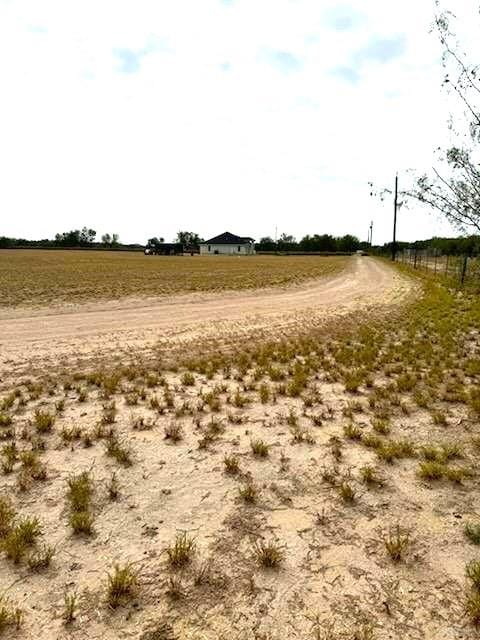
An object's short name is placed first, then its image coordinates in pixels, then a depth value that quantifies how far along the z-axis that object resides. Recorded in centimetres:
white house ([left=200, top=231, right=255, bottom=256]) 11643
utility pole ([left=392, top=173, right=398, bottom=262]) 5106
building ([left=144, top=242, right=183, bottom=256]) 9194
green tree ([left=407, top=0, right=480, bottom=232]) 425
